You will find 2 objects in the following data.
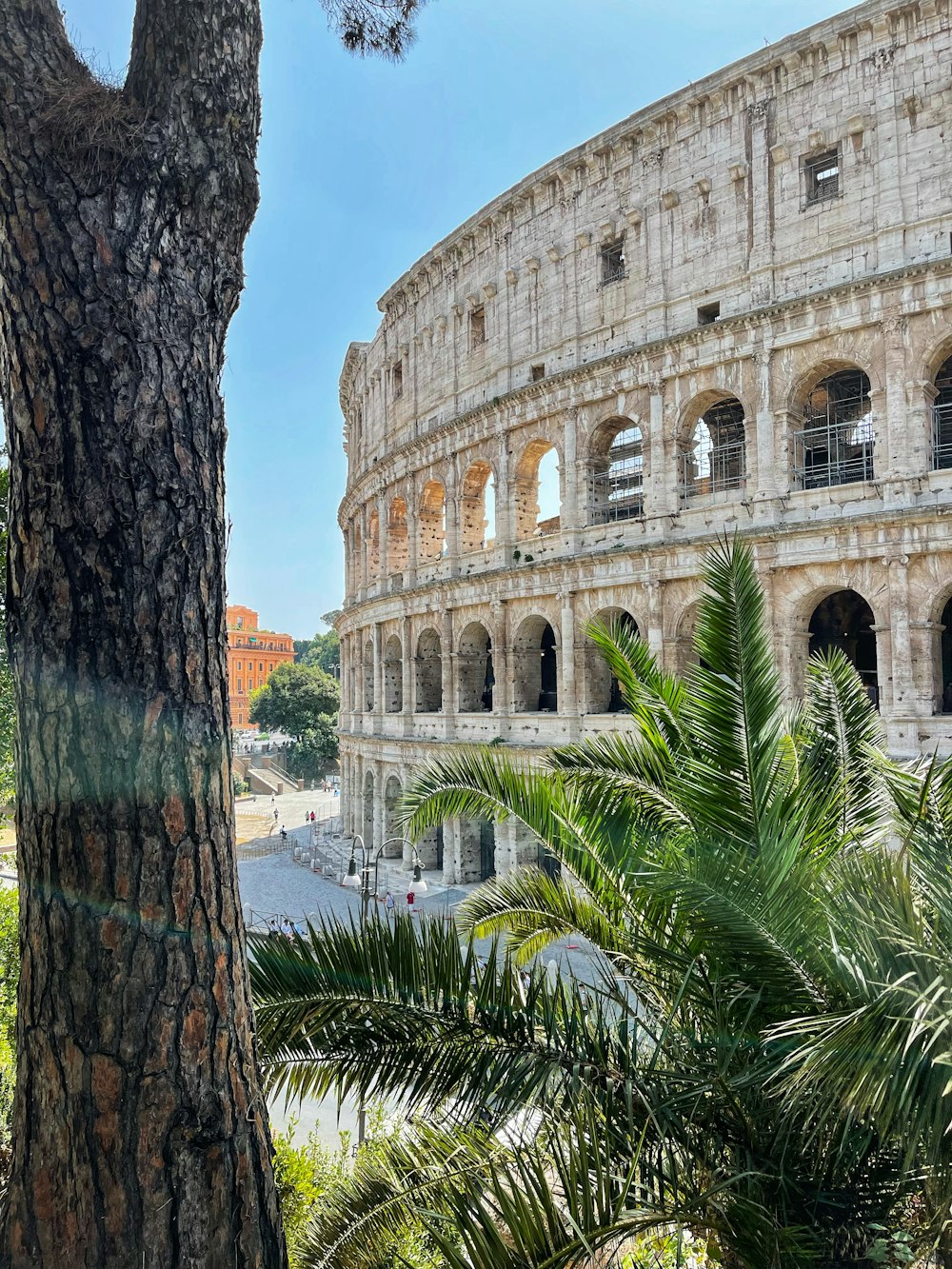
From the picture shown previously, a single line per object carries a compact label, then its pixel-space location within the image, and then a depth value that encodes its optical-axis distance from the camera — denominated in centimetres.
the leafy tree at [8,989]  817
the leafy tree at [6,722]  1387
